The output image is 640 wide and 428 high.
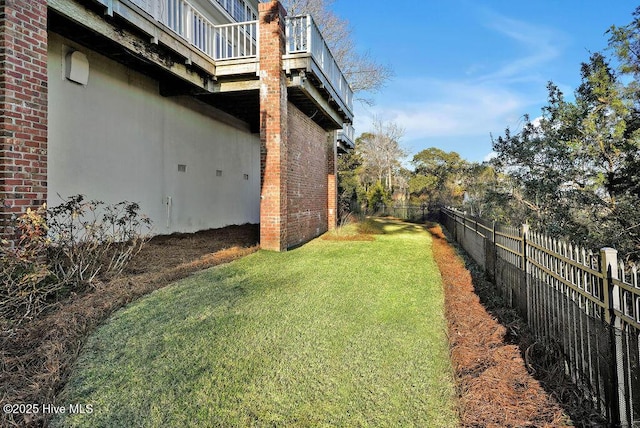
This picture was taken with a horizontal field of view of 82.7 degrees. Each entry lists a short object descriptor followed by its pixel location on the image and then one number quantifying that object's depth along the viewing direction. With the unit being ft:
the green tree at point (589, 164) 19.93
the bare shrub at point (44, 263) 11.07
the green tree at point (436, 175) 115.96
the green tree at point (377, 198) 89.20
